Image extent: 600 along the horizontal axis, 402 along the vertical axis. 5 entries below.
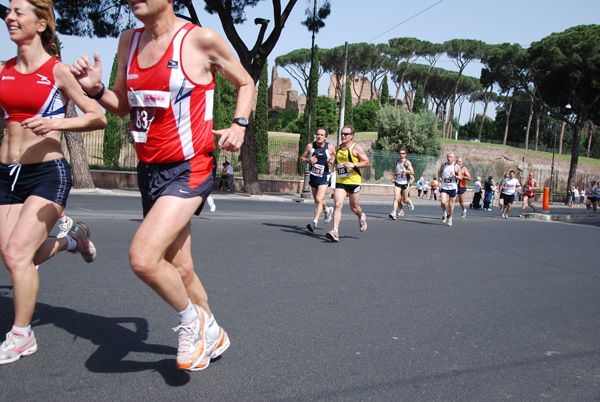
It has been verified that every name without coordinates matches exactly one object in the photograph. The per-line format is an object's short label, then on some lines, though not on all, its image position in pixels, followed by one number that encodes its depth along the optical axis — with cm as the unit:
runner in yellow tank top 905
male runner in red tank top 269
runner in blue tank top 938
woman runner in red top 299
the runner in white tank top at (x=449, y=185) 1273
